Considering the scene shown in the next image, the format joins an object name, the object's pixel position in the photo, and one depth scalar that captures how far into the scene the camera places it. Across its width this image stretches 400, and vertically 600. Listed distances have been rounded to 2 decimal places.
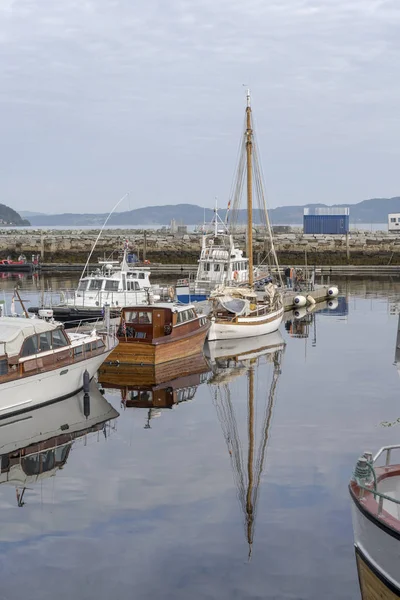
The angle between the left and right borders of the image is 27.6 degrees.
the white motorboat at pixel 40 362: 22.44
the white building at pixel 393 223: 131.88
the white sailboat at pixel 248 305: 37.34
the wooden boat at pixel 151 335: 29.33
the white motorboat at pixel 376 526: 11.70
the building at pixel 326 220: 119.62
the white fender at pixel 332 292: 58.25
